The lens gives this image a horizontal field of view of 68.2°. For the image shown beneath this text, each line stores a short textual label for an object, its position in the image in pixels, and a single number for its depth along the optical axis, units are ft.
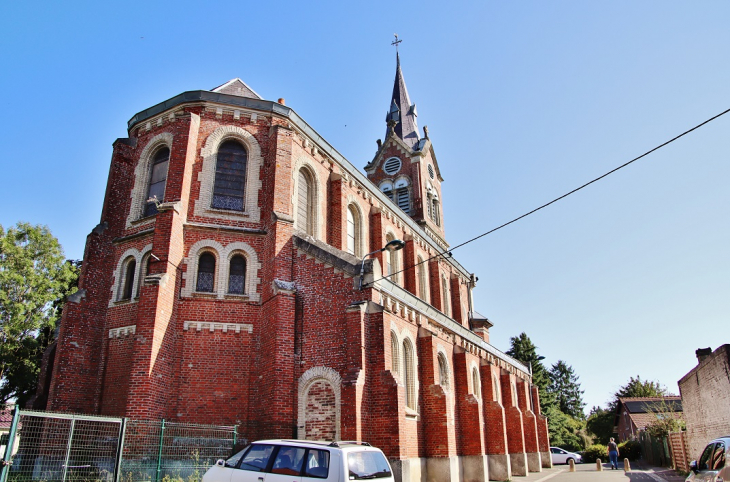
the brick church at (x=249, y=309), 50.44
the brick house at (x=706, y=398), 55.01
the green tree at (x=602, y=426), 224.94
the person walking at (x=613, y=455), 104.73
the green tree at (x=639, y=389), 221.66
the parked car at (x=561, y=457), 123.85
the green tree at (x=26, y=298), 76.28
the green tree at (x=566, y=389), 278.05
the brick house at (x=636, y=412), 155.14
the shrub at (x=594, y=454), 141.18
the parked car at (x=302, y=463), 29.76
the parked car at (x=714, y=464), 30.48
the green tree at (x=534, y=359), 180.96
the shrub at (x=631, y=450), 134.31
